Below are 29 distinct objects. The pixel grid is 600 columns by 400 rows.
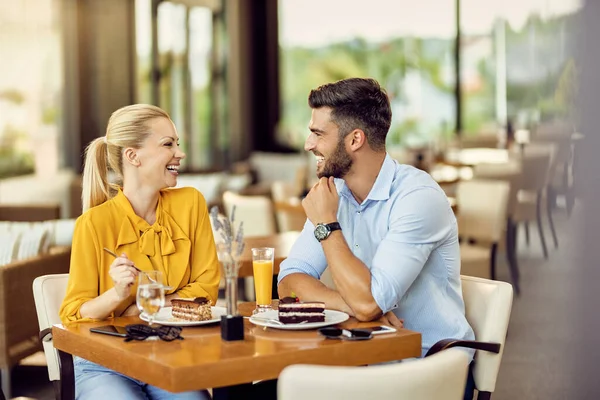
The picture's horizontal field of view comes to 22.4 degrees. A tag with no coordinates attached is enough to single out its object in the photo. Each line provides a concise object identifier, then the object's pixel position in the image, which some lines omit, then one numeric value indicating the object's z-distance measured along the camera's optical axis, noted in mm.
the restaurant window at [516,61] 6061
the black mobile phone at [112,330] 3806
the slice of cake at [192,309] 3930
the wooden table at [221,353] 3291
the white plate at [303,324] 3789
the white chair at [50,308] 4594
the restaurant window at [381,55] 16179
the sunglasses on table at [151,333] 3687
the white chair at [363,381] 2885
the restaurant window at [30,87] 11984
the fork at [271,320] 3847
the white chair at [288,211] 9420
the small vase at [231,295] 3672
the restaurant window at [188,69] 15060
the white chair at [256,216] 8661
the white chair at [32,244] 7096
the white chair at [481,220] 8860
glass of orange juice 4340
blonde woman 4334
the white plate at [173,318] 3870
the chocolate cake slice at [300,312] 3837
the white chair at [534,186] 6717
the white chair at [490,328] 4255
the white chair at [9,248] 6976
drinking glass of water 3699
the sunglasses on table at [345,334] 3639
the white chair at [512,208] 8126
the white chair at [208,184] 12008
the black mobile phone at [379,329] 3764
